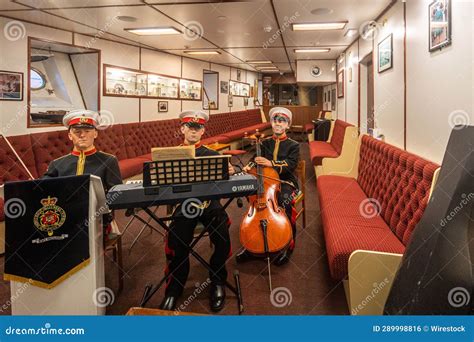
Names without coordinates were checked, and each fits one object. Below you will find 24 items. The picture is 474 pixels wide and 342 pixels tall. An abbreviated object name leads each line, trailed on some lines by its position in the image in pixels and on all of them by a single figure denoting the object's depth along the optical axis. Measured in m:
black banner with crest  1.78
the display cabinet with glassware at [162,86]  7.23
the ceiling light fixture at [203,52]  7.90
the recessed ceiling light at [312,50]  7.69
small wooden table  6.81
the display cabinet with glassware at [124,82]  6.03
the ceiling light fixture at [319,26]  5.13
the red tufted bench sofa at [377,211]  1.99
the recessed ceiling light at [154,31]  5.33
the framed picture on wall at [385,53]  4.06
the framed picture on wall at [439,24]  2.44
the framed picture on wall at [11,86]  4.21
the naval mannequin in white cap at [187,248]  2.35
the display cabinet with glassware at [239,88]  11.70
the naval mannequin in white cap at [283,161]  3.07
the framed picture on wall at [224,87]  10.88
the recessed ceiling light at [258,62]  10.07
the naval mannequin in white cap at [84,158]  2.40
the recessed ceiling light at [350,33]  5.60
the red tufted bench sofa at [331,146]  5.80
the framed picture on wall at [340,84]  8.38
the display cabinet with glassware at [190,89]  8.43
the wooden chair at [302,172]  3.55
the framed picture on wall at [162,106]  7.57
